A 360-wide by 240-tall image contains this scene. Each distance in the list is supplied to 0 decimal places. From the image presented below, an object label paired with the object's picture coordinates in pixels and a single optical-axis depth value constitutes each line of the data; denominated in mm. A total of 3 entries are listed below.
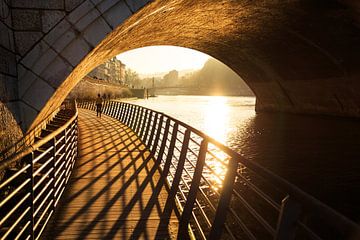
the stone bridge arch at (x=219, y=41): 6004
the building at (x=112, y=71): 114131
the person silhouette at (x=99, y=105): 21391
